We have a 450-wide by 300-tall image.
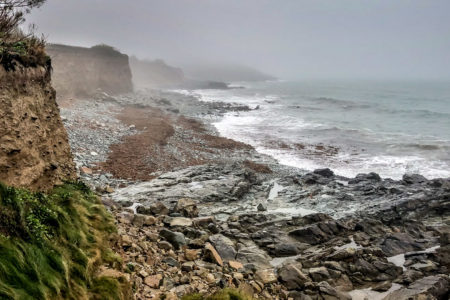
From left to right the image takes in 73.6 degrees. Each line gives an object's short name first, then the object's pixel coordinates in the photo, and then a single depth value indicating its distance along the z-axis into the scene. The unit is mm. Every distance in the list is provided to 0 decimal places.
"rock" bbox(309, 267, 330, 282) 10984
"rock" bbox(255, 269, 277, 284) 10344
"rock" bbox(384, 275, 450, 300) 9864
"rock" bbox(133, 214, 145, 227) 12225
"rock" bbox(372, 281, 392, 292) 11062
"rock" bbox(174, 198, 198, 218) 15595
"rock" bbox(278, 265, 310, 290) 10474
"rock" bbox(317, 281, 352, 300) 9938
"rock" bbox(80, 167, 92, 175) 19253
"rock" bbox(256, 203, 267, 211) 18062
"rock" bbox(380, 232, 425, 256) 13695
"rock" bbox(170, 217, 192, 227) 13238
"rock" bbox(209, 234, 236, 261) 11703
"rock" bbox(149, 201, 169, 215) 14883
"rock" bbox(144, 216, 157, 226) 12717
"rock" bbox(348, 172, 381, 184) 24156
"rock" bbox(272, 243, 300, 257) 13172
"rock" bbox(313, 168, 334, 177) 25483
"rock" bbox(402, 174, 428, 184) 23562
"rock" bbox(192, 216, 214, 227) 14070
